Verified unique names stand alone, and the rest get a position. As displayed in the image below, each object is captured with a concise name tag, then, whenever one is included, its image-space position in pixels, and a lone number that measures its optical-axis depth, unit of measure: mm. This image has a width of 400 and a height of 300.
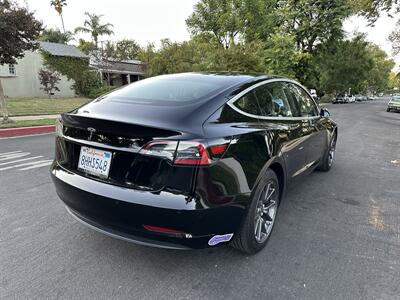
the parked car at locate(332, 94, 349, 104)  51797
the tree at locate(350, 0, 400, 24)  18030
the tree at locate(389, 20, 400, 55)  27906
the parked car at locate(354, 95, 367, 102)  69562
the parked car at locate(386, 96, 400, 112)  26750
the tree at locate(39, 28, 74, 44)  45312
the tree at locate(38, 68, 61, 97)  25633
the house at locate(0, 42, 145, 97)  26312
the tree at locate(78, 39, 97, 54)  31792
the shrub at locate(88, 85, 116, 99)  28688
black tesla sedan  2127
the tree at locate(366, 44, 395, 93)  80838
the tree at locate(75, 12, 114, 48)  34844
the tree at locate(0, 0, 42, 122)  10188
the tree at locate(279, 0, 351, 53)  28203
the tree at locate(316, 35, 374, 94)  45531
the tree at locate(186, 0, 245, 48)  32406
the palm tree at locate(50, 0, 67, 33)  49250
